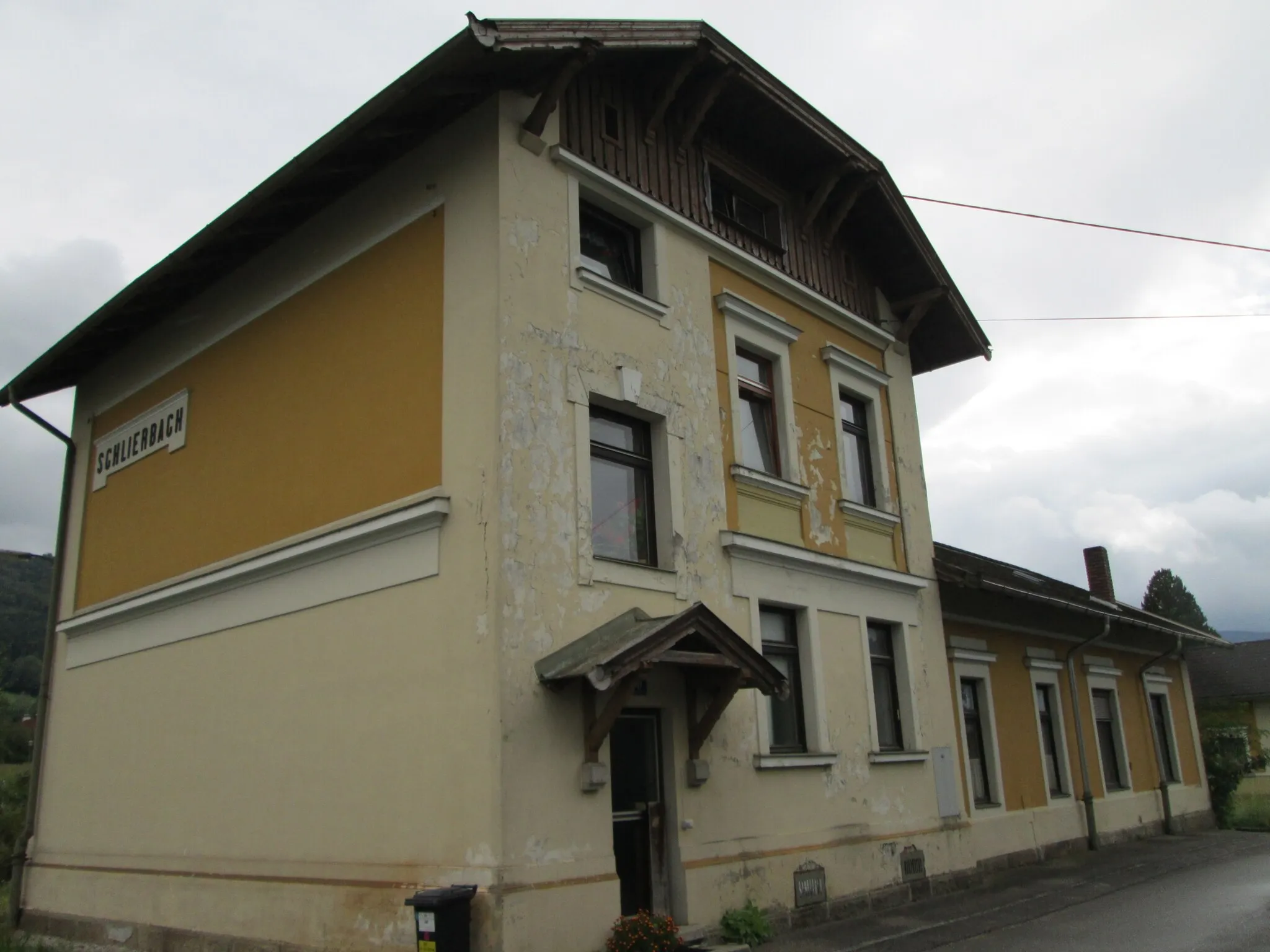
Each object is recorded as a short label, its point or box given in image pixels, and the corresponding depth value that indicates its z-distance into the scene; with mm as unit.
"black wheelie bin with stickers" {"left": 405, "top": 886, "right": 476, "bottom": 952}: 7348
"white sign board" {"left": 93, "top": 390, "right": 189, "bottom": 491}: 12961
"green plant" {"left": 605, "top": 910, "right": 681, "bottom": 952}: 8125
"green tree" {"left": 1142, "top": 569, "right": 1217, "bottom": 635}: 64750
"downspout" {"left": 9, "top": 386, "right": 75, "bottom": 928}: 13484
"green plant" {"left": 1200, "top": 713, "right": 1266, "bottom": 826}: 21328
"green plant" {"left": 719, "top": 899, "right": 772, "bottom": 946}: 9367
